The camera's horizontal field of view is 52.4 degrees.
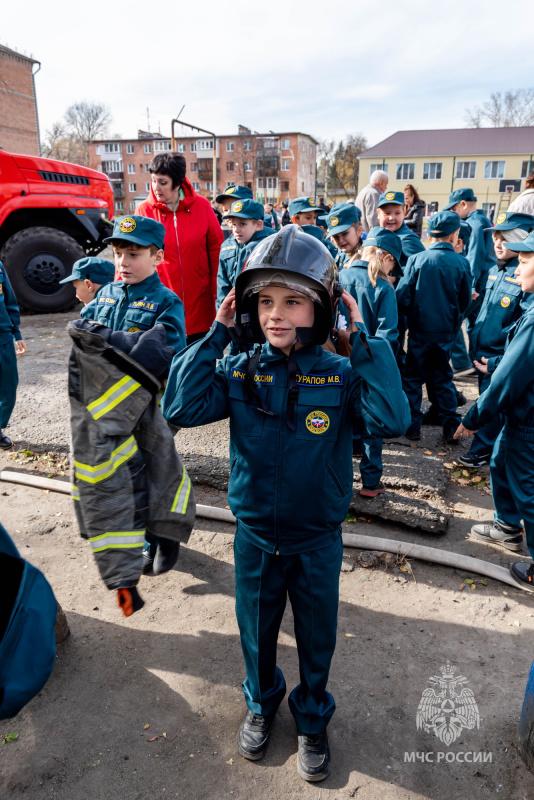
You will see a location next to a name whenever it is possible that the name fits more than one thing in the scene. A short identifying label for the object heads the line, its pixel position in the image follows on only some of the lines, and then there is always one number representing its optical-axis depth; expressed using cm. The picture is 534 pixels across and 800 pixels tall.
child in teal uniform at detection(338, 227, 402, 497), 416
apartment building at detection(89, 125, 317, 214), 6738
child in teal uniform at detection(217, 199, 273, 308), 489
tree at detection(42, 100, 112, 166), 6141
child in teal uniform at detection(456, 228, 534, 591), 305
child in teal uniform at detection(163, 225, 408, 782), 194
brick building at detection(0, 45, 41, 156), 4428
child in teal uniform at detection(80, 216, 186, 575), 312
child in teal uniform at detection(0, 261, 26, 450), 473
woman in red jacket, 420
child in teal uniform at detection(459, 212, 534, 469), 459
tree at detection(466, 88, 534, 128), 6475
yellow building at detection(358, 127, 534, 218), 5200
